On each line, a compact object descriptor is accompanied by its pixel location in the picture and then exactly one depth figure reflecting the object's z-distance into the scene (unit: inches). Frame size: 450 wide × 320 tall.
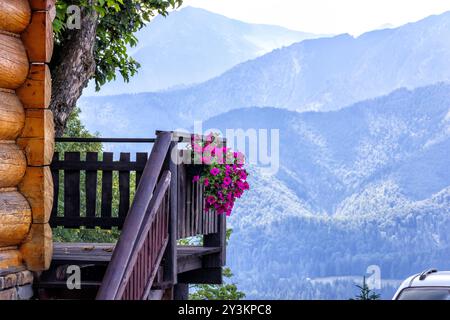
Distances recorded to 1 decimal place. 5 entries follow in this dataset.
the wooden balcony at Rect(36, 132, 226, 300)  358.0
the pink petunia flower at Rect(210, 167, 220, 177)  454.6
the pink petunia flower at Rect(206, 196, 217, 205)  468.2
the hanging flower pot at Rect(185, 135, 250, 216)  450.9
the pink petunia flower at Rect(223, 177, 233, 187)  465.4
